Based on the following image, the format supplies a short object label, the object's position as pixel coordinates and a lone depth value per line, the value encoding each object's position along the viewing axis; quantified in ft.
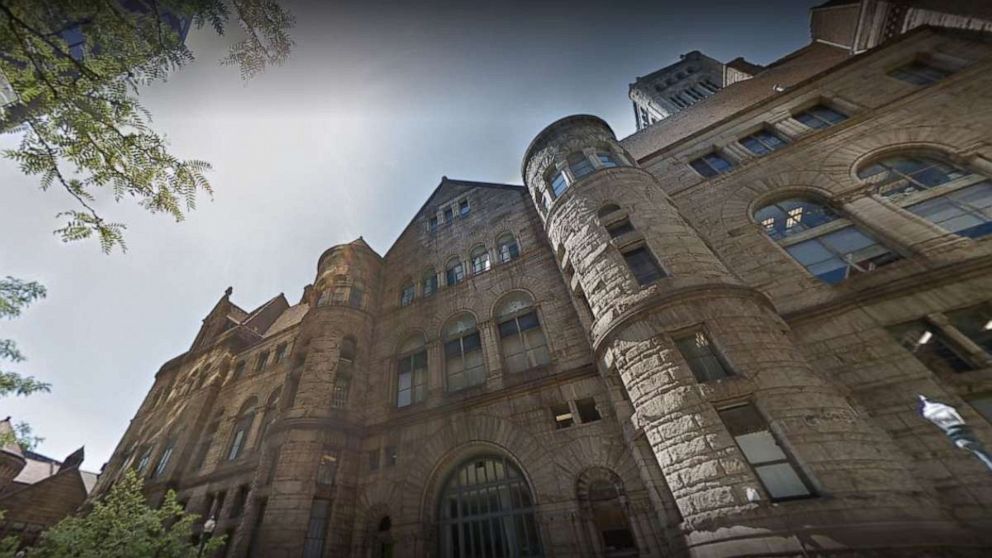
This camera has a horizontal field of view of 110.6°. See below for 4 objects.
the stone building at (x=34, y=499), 61.46
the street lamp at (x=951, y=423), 12.11
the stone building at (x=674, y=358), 19.12
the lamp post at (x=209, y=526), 30.53
